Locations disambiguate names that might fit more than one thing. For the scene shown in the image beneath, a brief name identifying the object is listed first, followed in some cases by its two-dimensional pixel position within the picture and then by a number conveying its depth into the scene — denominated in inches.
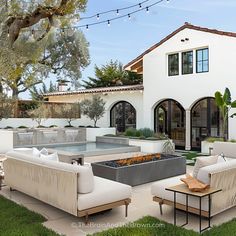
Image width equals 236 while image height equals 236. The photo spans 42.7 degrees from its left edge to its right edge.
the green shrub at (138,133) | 703.7
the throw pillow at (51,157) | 282.7
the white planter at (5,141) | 641.6
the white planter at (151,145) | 634.2
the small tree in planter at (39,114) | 795.4
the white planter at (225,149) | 413.7
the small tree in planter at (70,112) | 922.1
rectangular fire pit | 342.0
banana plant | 575.2
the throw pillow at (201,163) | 252.1
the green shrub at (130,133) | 714.7
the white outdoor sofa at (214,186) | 230.1
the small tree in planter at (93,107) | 797.2
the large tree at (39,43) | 408.8
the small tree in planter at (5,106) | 736.3
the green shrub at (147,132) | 689.6
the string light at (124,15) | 564.7
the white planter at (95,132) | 789.9
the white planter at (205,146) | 616.6
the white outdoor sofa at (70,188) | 222.7
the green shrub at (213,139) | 615.2
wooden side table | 213.4
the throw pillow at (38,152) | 299.6
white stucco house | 628.1
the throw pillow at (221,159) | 268.1
